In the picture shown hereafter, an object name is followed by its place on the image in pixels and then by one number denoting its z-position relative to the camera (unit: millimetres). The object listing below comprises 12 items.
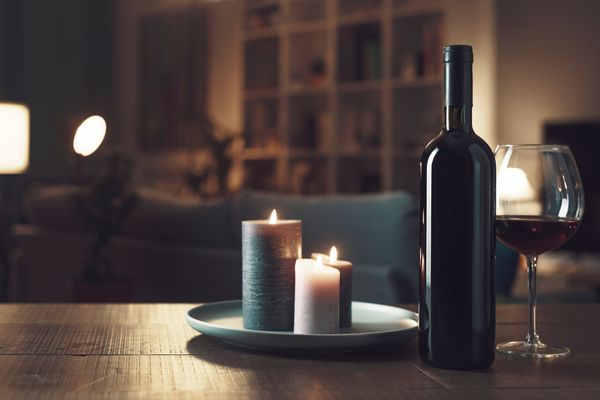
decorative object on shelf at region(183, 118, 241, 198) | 7923
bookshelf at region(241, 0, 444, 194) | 7368
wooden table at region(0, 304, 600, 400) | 1147
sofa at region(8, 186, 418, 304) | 3119
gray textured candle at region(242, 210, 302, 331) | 1363
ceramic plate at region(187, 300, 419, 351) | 1287
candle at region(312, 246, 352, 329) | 1378
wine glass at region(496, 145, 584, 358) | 1331
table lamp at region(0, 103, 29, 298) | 6929
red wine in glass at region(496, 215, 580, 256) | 1338
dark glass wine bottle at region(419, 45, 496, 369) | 1223
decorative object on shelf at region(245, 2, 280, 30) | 8445
